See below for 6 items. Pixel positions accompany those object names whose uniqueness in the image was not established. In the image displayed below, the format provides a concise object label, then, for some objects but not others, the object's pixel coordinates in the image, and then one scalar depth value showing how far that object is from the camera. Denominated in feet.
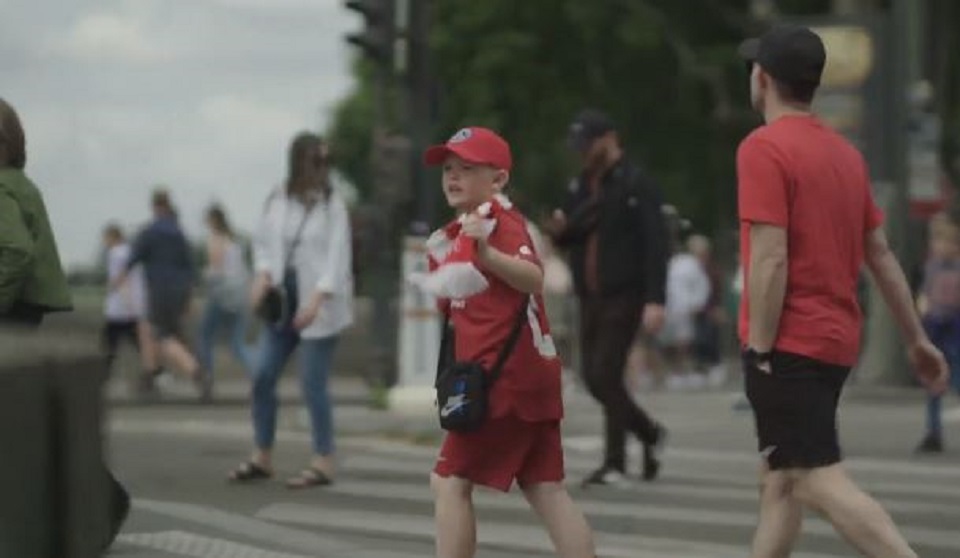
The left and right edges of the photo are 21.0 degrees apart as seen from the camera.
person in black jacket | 39.32
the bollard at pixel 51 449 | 15.66
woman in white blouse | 39.27
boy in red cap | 24.18
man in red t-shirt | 22.62
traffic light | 54.44
